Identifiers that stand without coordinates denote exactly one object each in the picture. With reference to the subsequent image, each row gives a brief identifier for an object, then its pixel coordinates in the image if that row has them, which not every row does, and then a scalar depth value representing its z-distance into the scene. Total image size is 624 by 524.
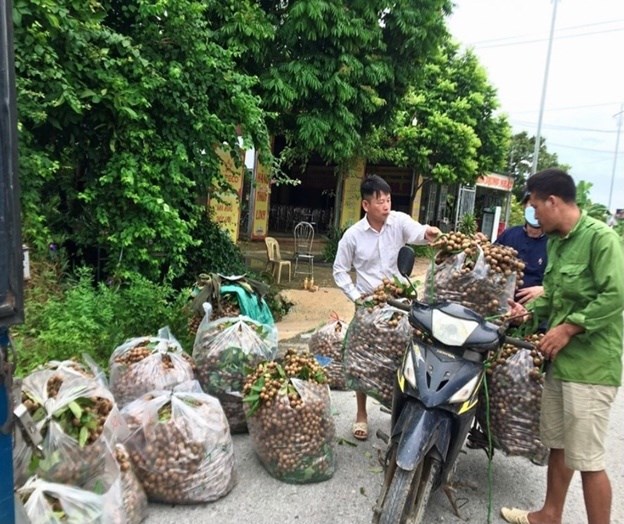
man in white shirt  3.76
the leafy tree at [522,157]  38.75
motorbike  2.30
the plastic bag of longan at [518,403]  2.76
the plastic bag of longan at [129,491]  2.47
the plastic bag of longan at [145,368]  3.19
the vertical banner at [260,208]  13.37
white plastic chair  9.08
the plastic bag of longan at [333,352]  4.60
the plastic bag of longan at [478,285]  2.75
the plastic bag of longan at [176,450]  2.66
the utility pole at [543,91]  19.41
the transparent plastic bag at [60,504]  2.05
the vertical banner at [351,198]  15.53
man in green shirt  2.39
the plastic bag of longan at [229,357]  3.45
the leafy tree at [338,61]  7.15
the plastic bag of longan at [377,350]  3.04
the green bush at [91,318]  3.81
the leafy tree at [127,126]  4.20
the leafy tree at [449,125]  14.94
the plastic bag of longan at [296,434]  2.93
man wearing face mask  3.81
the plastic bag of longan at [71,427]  2.26
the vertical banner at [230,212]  7.50
